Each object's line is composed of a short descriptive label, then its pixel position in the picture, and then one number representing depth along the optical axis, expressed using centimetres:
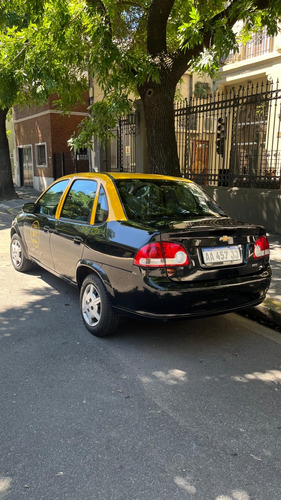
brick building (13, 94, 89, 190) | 2031
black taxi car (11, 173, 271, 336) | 354
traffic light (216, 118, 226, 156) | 1075
